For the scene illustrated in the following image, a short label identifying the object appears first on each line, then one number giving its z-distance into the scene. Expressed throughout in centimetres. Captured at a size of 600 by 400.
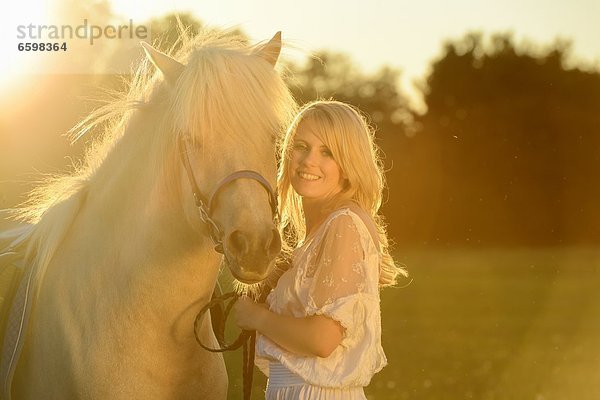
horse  398
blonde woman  425
